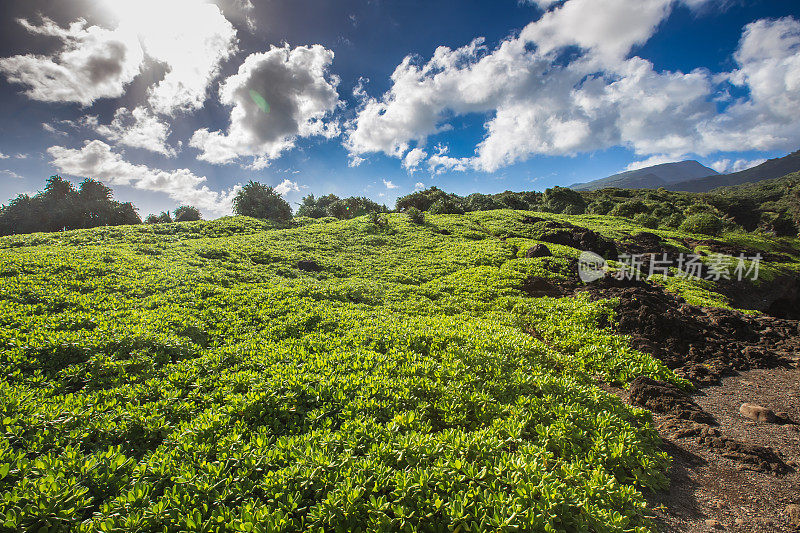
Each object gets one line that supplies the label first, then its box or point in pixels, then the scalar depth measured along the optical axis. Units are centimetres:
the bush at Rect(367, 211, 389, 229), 3587
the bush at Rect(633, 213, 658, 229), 4234
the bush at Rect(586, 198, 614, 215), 6194
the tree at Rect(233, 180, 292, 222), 4688
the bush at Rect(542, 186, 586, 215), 6172
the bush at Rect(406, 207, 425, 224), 3976
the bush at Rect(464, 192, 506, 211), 5912
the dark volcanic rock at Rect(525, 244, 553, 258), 2112
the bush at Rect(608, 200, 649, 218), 5313
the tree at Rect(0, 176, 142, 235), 4116
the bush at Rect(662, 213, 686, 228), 4191
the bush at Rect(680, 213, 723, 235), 3556
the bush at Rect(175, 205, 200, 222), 5524
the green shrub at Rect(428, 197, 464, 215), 4947
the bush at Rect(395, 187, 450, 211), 5922
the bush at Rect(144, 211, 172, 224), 5059
